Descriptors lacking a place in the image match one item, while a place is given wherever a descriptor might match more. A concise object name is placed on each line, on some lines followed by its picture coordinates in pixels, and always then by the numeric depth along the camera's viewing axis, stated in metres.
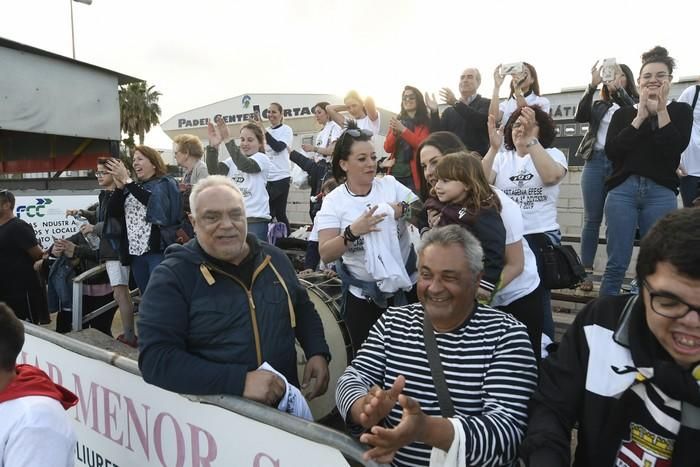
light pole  20.52
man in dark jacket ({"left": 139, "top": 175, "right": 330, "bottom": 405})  2.10
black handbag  3.05
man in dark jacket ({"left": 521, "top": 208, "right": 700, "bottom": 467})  1.33
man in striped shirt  1.66
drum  3.36
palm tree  43.44
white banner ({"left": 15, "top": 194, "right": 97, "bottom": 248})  8.98
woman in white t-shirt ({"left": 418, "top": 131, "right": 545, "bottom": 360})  2.60
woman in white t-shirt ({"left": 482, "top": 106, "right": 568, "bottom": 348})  3.34
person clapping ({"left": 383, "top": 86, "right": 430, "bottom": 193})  5.04
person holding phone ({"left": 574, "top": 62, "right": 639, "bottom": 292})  4.40
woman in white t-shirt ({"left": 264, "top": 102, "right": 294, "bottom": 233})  7.22
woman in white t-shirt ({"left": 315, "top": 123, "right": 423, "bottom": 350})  3.05
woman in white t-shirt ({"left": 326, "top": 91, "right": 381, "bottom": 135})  6.24
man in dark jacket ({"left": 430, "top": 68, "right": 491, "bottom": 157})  5.02
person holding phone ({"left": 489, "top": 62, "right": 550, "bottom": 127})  4.35
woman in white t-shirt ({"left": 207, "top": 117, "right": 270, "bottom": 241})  5.88
